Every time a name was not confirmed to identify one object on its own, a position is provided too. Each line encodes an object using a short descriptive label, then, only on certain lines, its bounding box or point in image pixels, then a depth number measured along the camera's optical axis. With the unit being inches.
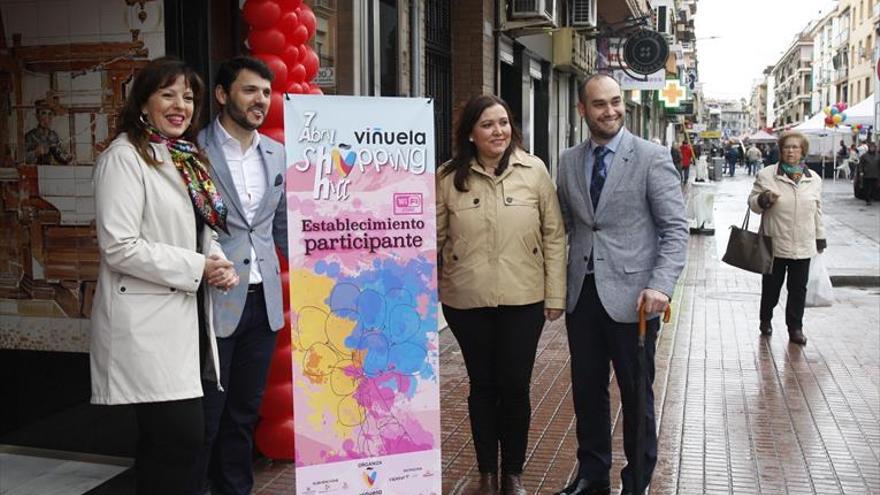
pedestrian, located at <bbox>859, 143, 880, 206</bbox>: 1026.7
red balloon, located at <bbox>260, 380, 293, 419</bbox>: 187.8
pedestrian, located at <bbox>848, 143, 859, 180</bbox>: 1558.6
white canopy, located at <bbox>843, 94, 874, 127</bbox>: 1235.9
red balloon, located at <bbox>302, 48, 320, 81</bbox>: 191.9
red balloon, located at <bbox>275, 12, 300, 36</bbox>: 182.4
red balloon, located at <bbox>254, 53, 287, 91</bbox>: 179.3
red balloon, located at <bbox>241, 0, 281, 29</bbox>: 180.2
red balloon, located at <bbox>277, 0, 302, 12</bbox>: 182.2
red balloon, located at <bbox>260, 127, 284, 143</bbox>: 179.7
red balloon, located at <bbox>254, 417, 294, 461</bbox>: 190.1
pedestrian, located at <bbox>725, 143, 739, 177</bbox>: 1899.6
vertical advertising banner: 145.6
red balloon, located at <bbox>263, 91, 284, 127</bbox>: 180.7
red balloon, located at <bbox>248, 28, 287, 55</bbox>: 181.2
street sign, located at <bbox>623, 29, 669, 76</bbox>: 677.3
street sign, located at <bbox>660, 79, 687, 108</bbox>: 1291.8
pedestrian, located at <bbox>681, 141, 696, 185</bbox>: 1330.0
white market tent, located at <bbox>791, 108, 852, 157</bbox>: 1409.9
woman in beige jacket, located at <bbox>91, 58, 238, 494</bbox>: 122.0
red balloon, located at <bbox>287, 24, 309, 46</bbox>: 184.7
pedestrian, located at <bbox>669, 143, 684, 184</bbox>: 1222.3
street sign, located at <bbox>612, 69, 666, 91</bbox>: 760.2
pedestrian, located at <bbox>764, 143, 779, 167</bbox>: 1272.4
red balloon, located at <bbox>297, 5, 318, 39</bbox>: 189.2
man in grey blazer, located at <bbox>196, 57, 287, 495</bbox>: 145.5
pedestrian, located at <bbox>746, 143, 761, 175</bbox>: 1923.0
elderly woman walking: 315.9
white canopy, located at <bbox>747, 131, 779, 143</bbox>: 2417.6
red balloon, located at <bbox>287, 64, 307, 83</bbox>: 185.0
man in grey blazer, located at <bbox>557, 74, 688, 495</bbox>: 159.6
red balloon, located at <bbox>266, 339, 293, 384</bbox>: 186.1
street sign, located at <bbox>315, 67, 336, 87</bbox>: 255.4
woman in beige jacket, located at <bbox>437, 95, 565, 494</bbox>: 164.9
